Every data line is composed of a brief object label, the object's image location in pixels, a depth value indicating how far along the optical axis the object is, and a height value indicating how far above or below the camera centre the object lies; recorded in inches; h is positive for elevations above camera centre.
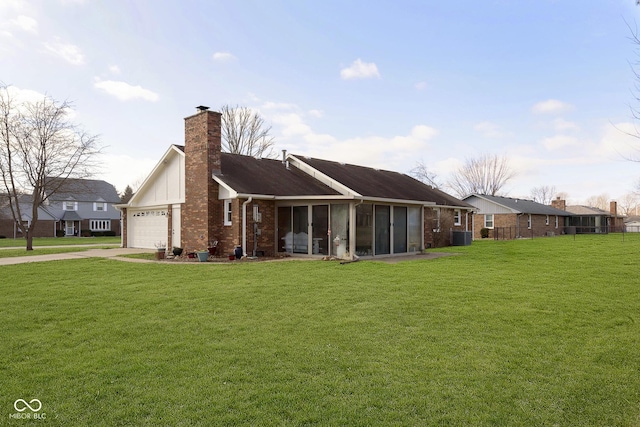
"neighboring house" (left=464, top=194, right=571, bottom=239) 1429.6 +20.5
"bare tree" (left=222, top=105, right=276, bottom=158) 1609.3 +359.8
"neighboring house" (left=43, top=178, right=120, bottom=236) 1891.0 +52.1
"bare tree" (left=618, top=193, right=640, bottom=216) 3614.7 +157.5
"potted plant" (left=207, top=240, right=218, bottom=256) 667.4 -37.6
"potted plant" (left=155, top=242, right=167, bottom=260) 674.2 -47.1
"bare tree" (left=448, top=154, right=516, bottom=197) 2278.5 +270.8
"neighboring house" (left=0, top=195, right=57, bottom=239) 1758.1 +5.2
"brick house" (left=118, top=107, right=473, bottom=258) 651.5 +30.1
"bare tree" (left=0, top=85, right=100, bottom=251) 927.0 +191.0
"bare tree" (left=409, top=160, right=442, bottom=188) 2193.7 +273.9
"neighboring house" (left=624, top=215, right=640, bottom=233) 2355.3 +17.7
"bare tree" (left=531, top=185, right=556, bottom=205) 2987.2 +214.2
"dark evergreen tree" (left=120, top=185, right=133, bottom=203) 2529.5 +194.7
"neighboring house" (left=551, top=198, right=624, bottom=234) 1902.3 +27.8
